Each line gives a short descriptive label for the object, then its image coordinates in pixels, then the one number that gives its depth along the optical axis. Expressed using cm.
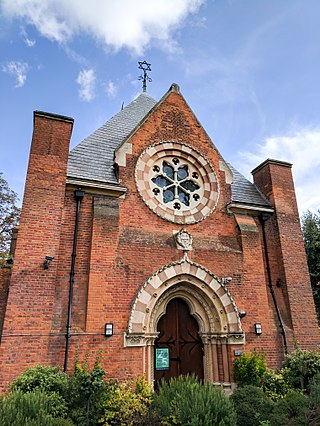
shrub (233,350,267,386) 830
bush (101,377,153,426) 600
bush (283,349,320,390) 845
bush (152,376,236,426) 513
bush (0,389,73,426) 459
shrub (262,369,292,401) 819
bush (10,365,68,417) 602
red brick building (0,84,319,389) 758
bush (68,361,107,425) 609
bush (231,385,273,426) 625
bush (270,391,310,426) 577
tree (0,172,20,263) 1908
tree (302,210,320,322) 1590
